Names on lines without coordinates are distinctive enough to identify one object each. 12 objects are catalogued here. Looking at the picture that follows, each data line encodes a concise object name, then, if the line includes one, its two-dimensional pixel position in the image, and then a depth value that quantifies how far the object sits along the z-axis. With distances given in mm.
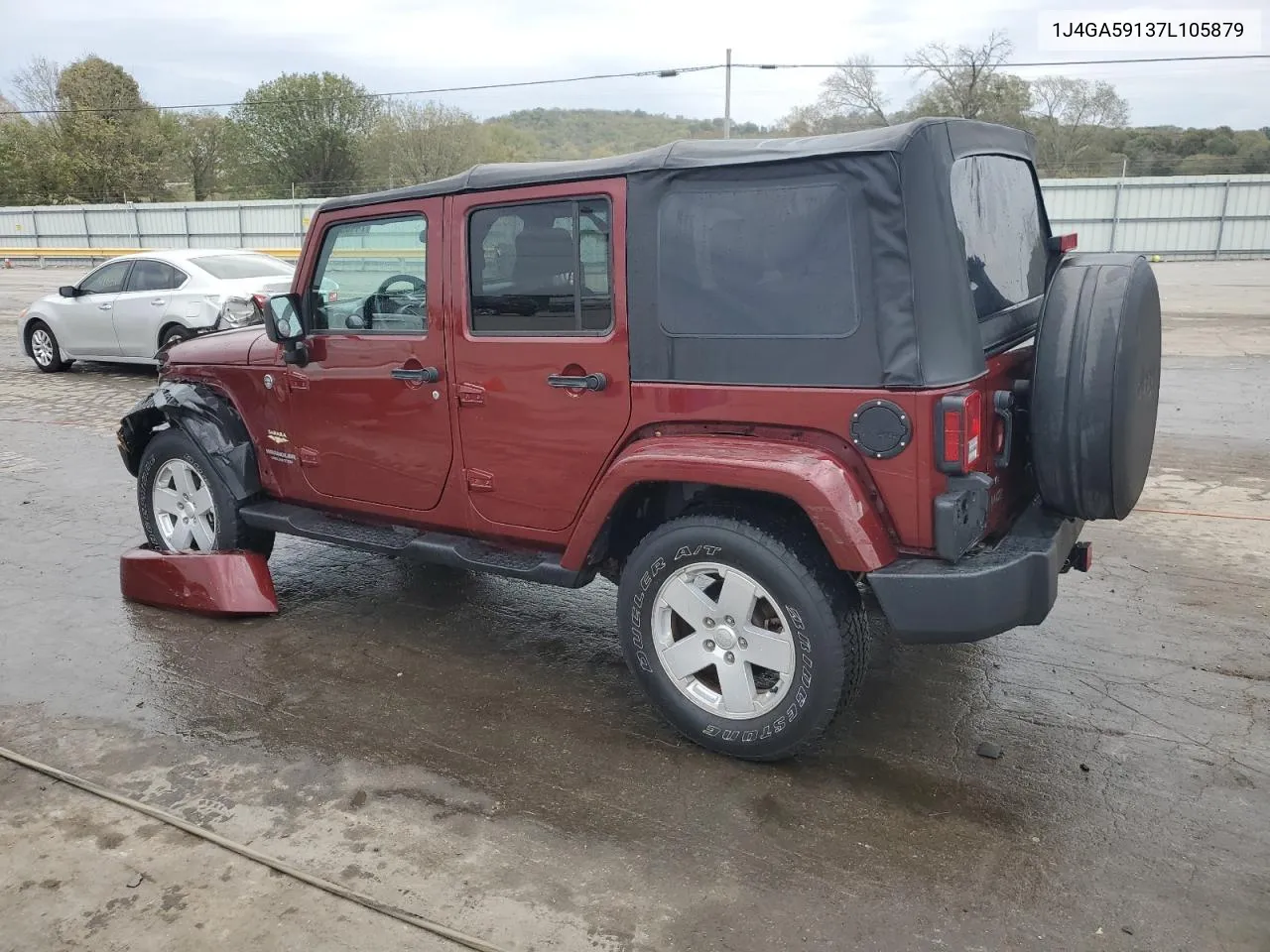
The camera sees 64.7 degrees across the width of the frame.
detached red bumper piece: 4910
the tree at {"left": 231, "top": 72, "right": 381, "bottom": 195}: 57688
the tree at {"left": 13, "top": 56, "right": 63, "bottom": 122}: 57281
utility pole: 36688
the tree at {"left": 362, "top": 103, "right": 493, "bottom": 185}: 52094
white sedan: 11578
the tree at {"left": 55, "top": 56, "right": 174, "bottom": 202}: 51094
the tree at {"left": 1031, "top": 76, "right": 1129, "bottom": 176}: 41312
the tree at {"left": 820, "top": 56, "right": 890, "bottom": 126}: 41469
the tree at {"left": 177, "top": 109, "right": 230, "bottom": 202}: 58312
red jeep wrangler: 3078
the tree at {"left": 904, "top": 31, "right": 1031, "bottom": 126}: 40406
